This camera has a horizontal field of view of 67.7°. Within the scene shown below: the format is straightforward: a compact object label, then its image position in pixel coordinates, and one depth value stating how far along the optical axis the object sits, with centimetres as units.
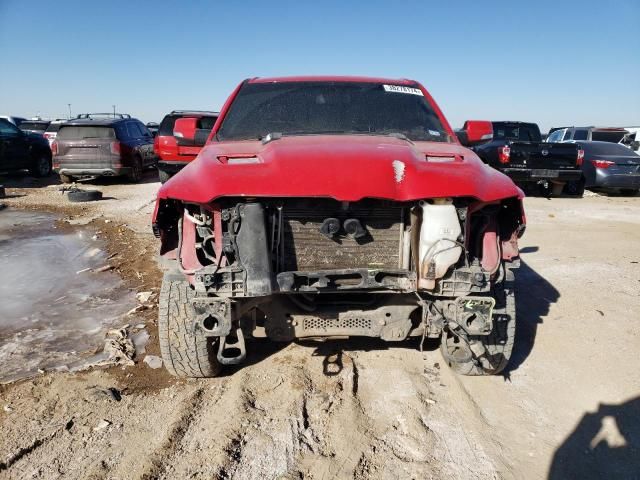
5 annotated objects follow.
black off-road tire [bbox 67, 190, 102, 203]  1008
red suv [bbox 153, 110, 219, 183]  1066
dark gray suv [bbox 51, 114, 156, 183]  1153
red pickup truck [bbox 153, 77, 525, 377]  252
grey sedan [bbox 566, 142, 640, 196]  1205
